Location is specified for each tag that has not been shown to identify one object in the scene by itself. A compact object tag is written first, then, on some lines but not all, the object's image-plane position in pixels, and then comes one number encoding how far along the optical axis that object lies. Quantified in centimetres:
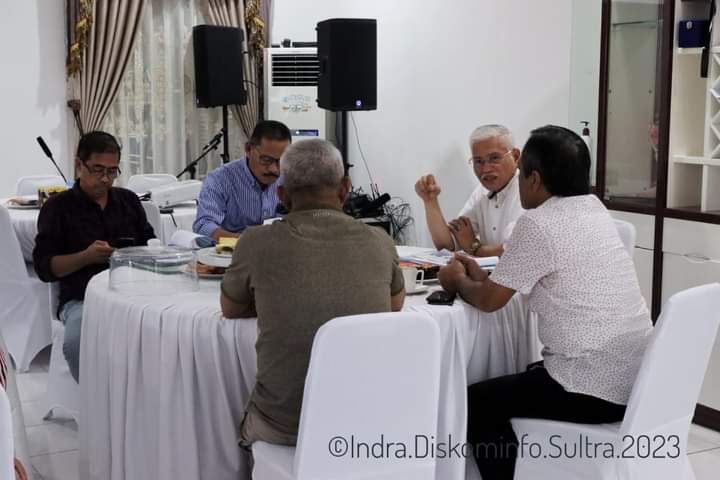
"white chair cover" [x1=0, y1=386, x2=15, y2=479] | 152
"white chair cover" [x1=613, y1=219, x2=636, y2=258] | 357
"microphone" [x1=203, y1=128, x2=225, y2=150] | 691
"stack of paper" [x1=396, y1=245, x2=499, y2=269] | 307
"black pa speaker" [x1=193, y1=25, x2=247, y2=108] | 718
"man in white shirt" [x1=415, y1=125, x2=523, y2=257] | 386
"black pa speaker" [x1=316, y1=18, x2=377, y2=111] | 647
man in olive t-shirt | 226
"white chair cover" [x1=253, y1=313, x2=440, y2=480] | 206
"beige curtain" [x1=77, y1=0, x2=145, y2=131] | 714
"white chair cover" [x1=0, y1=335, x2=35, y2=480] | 221
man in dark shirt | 350
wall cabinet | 380
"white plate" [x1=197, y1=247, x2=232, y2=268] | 302
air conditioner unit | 739
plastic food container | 292
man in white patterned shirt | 251
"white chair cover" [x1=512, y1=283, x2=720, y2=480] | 236
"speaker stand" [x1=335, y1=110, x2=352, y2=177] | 743
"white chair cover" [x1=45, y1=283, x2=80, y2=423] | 359
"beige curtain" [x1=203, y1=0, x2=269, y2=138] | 762
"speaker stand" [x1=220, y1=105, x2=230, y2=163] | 733
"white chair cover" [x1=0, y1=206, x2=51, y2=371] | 445
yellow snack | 311
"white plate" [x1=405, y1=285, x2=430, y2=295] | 288
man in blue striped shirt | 401
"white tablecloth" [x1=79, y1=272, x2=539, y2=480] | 261
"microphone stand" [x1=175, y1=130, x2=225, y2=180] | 665
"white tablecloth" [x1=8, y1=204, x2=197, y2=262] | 487
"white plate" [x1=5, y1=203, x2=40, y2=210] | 525
